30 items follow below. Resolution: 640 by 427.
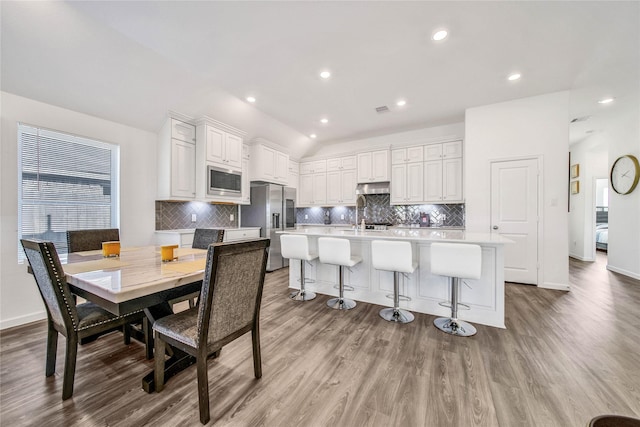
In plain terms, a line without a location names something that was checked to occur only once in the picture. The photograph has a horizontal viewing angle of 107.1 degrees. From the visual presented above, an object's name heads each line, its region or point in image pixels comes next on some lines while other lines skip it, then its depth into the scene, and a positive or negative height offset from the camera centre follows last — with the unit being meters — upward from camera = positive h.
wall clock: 4.19 +0.74
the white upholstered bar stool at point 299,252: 2.97 -0.51
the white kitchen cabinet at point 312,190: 6.00 +0.57
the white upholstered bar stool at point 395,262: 2.40 -0.52
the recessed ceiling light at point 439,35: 2.37 +1.81
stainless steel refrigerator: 4.88 -0.04
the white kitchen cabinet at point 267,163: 4.93 +1.08
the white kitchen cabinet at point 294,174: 6.04 +0.99
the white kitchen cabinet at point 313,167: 6.03 +1.18
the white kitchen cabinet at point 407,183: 4.93 +0.63
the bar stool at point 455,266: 2.13 -0.50
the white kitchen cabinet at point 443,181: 4.60 +0.64
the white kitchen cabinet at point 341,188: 5.66 +0.60
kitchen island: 2.42 -0.83
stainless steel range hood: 5.24 +0.55
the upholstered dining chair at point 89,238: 2.32 -0.28
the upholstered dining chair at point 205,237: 2.54 -0.28
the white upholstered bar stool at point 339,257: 2.70 -0.52
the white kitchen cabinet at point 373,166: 5.22 +1.05
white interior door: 3.73 +0.00
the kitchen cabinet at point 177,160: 3.62 +0.82
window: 2.66 +0.34
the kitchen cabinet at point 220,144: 3.88 +1.19
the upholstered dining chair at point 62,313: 1.41 -0.67
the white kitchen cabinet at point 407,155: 4.95 +1.23
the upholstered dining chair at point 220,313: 1.28 -0.62
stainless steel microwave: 3.95 +0.53
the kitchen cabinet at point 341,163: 5.70 +1.20
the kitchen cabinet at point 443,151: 4.61 +1.24
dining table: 1.22 -0.39
